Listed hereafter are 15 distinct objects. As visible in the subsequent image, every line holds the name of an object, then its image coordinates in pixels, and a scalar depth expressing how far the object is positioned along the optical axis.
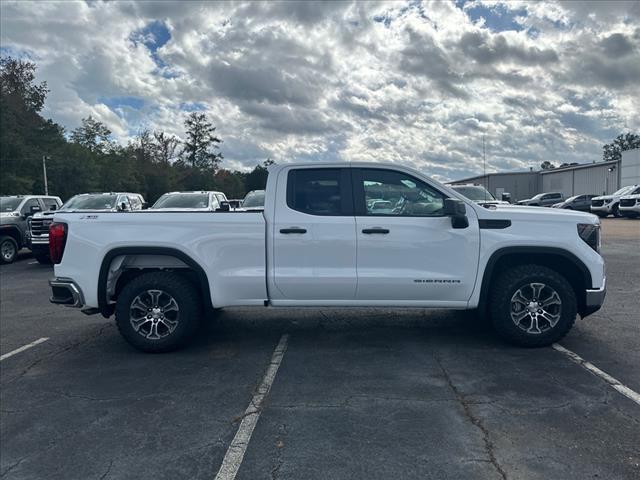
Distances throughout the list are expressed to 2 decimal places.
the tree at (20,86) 43.69
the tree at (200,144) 93.12
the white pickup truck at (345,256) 5.02
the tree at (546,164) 111.12
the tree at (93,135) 62.81
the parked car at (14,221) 14.16
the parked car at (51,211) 13.35
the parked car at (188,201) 12.93
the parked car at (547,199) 38.09
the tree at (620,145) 98.10
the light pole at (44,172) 37.50
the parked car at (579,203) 33.88
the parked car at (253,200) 13.89
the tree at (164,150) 81.56
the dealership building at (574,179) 43.75
